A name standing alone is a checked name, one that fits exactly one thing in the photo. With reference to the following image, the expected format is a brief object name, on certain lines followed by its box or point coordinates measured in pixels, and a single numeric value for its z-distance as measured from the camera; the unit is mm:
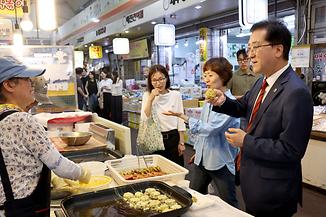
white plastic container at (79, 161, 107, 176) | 2154
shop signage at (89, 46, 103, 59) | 14066
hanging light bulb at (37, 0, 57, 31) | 4426
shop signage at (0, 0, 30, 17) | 6727
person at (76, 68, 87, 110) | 9315
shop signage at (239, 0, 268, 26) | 4637
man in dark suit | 1647
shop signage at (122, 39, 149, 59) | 11953
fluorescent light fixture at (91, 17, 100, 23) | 10979
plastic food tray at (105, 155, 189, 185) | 1859
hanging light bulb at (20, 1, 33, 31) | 7216
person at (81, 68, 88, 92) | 10517
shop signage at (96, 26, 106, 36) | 11820
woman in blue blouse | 2559
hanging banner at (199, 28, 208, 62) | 8727
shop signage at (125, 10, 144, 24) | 8952
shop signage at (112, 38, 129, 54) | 9922
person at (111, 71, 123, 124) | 9227
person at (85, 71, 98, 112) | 10282
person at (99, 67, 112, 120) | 9422
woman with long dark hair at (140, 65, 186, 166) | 3275
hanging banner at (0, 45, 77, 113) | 4094
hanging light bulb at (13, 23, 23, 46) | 6530
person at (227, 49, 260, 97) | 4867
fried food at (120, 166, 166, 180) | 1934
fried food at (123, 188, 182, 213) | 1512
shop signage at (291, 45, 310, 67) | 4988
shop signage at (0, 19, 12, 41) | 6395
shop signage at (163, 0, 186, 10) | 7201
